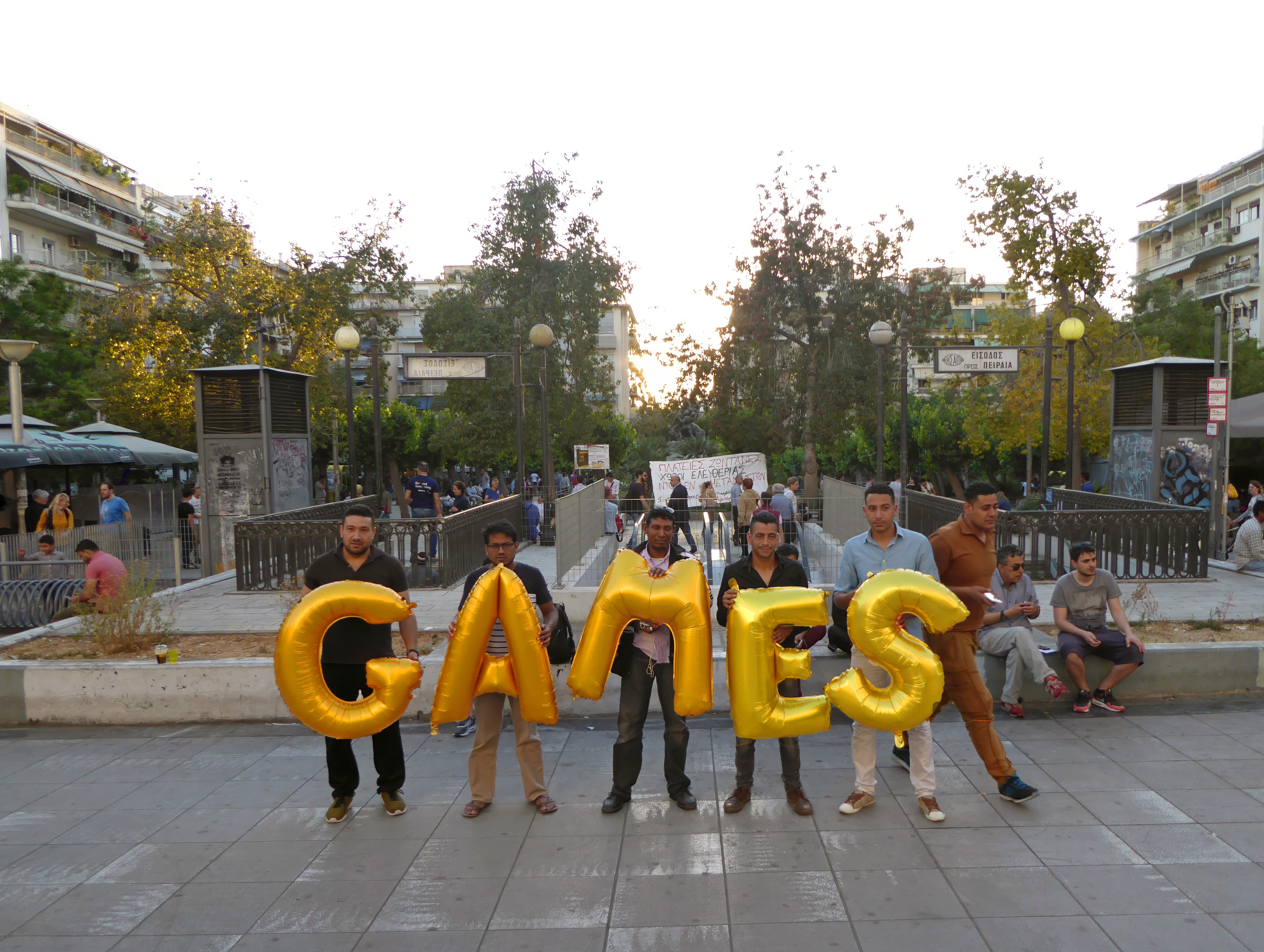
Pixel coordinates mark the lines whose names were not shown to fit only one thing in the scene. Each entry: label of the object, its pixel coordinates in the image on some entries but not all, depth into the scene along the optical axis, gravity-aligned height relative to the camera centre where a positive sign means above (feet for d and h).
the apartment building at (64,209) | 140.05 +38.03
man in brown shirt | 16.42 -3.67
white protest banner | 63.31 -2.81
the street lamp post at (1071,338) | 53.47 +5.32
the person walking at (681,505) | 47.42 -4.33
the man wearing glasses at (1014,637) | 21.13 -5.09
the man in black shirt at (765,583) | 16.55 -2.77
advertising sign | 93.61 -2.40
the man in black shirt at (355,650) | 16.63 -3.92
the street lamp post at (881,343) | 58.08 +5.63
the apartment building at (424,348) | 214.07 +23.08
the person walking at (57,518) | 53.62 -4.65
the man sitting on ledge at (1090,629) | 22.07 -4.94
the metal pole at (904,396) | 59.47 +2.18
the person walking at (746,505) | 49.20 -4.14
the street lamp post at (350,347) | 57.72 +5.80
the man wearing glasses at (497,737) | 16.96 -5.69
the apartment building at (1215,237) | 154.92 +35.23
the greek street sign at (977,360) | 55.06 +4.15
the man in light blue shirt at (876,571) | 16.29 -2.85
